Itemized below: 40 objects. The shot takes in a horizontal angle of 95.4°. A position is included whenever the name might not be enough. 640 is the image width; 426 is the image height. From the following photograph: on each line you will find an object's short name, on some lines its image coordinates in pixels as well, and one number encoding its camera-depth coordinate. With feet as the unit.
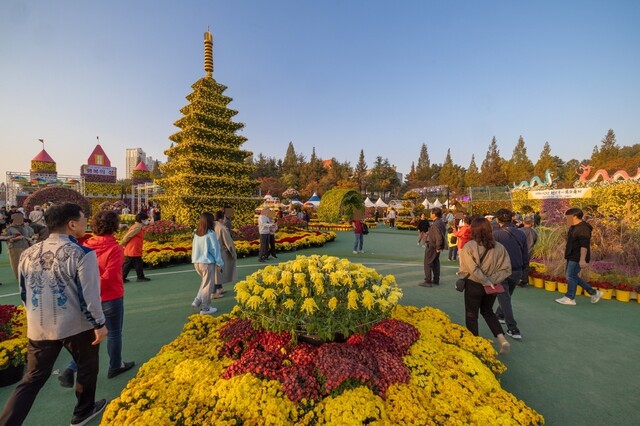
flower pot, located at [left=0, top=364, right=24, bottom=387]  10.93
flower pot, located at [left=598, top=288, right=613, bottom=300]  21.37
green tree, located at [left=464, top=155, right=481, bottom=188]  221.56
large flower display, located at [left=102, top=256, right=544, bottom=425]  7.94
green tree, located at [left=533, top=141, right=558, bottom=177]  196.75
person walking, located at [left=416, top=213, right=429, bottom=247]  33.81
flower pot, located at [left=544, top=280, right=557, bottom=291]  23.29
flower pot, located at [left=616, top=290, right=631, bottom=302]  21.04
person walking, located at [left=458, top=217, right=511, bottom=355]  12.98
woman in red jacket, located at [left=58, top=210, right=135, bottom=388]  11.30
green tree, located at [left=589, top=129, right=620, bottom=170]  183.30
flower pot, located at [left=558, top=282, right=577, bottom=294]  22.79
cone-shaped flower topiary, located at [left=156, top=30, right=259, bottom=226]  52.49
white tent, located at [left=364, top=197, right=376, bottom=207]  115.65
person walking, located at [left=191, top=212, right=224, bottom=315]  17.71
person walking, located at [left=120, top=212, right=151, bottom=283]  22.29
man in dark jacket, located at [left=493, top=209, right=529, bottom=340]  16.19
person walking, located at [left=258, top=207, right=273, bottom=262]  32.46
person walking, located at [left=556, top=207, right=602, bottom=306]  18.56
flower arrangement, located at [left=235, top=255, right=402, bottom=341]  10.07
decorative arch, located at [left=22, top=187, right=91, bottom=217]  65.05
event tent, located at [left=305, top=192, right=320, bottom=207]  124.67
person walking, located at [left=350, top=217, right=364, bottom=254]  39.88
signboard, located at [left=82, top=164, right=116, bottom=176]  99.30
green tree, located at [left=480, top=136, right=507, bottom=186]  210.79
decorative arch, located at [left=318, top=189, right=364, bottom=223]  82.12
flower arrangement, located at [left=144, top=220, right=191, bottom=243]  40.50
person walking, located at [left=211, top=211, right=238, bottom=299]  20.44
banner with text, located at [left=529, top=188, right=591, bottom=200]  67.92
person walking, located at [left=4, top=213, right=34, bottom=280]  22.11
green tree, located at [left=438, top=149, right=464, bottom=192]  236.22
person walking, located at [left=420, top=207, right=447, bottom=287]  22.98
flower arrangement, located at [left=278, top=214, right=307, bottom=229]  57.57
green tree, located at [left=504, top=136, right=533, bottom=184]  205.26
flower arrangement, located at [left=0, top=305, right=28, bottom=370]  10.94
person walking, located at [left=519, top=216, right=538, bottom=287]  24.59
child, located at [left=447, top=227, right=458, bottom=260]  35.69
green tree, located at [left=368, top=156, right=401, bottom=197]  218.38
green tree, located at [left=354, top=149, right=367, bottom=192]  226.17
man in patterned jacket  7.94
